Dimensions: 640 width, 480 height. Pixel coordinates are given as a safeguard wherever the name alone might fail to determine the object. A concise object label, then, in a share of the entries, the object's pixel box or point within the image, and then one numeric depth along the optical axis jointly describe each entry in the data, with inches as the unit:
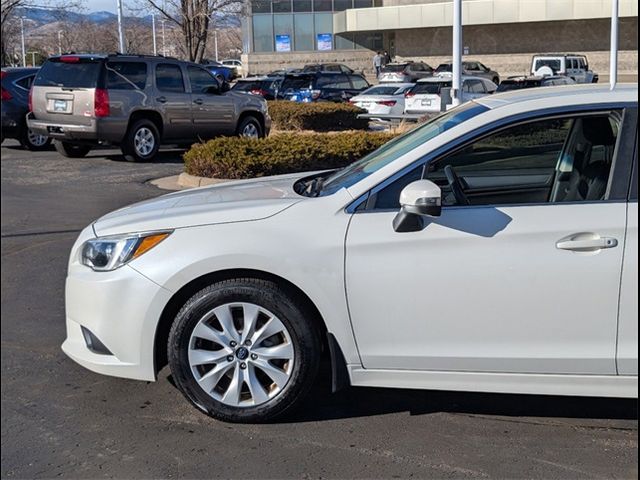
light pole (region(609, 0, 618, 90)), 1205.1
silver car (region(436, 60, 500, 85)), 1802.9
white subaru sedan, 167.6
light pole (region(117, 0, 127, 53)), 905.4
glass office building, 2303.2
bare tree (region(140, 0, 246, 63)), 905.5
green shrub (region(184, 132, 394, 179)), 505.0
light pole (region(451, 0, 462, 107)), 751.1
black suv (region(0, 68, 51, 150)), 662.5
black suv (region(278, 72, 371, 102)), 1205.1
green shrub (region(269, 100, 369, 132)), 876.0
